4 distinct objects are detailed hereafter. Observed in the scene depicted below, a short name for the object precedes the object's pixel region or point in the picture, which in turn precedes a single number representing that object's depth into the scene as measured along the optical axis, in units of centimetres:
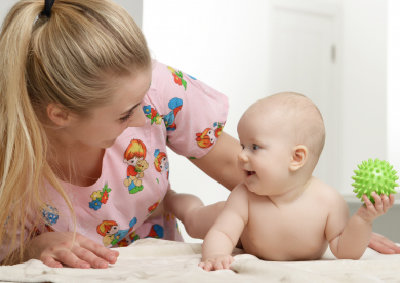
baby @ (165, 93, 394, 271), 105
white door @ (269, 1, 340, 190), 455
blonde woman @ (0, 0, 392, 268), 108
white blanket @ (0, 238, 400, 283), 85
